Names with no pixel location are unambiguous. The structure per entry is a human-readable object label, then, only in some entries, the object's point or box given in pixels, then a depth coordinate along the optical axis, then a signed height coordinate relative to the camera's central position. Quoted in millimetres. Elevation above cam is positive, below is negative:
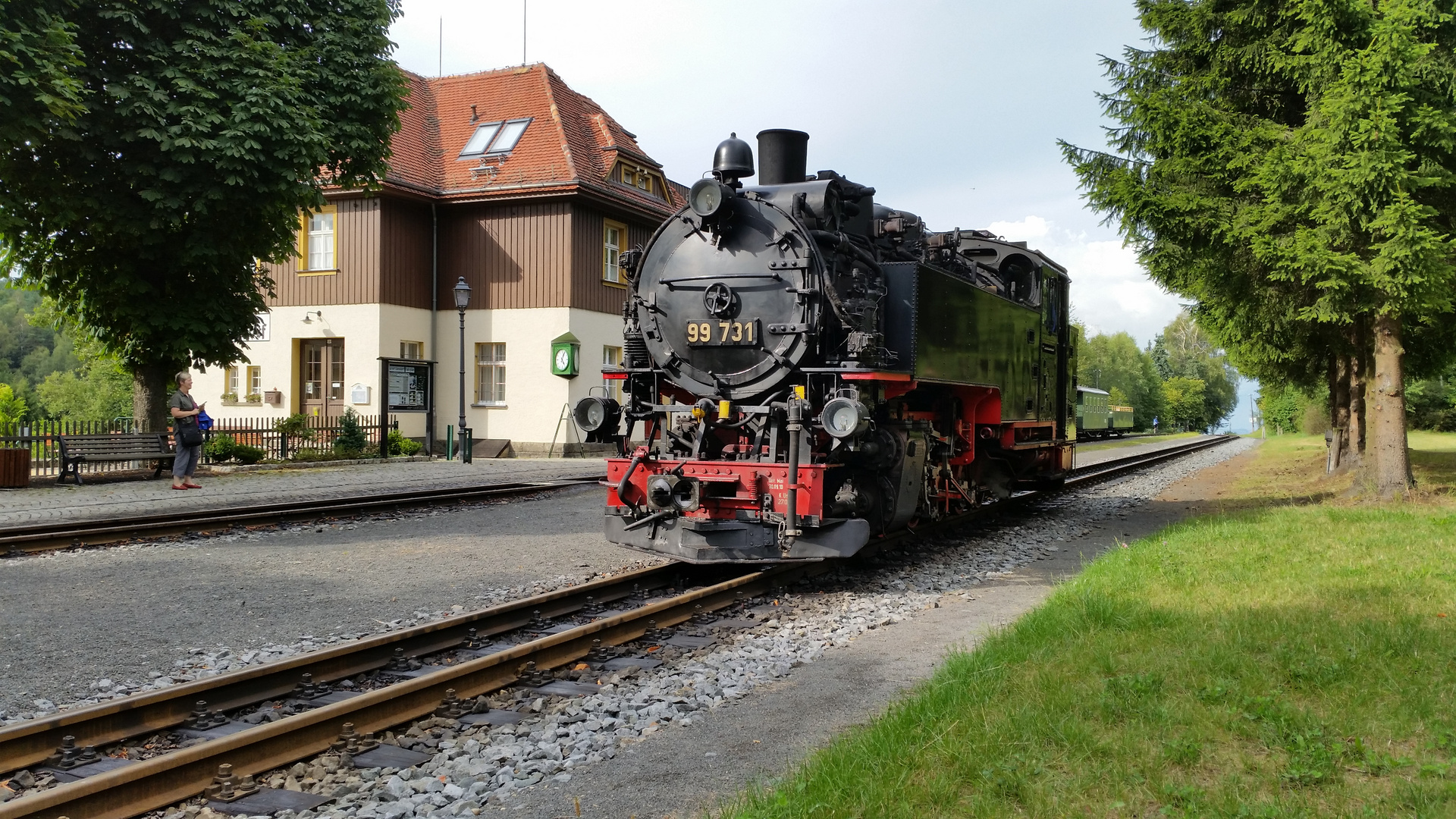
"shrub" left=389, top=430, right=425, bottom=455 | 22578 -747
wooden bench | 14984 -594
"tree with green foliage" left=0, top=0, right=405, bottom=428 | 14289 +3735
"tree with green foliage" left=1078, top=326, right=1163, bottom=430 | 85312 +3574
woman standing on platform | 13734 -287
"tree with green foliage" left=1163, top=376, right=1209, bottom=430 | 93125 +1381
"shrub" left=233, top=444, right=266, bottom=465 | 19281 -830
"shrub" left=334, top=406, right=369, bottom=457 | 21297 -581
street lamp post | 20844 +2465
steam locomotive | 7539 +376
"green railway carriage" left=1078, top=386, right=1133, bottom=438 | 45062 +94
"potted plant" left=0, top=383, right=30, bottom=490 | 14117 -796
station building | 24281 +3282
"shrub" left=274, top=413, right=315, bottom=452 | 21062 -384
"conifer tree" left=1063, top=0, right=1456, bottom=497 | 10461 +2891
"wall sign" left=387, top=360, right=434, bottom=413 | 22062 +596
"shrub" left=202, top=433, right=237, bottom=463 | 19000 -707
